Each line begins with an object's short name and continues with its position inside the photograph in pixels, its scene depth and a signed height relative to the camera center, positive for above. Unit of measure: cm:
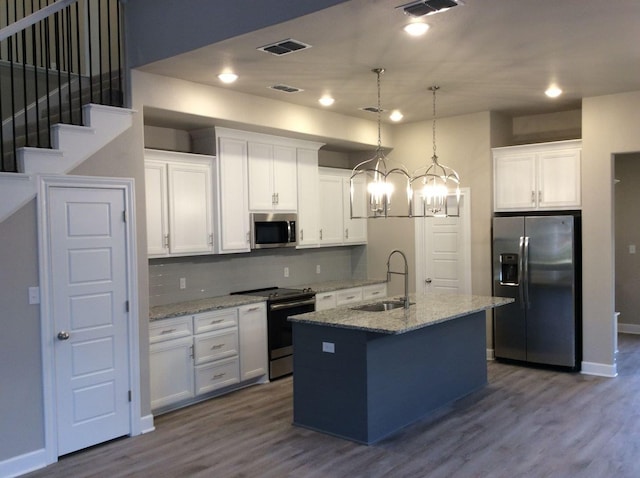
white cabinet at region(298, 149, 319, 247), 661 +41
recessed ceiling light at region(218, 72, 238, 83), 474 +133
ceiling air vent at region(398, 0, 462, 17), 321 +128
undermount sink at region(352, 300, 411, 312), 505 -68
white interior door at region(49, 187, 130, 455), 409 -59
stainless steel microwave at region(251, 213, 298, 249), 607 +3
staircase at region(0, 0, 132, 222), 387 +92
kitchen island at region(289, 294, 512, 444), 425 -110
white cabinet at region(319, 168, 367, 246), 705 +30
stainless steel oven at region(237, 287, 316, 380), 594 -96
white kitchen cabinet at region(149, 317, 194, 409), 489 -112
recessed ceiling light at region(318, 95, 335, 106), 569 +135
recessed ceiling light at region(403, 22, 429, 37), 356 +129
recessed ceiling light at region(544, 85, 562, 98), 546 +134
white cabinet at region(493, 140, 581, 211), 611 +57
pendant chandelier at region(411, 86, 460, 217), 685 +55
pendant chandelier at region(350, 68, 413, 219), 736 +50
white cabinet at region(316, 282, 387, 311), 656 -79
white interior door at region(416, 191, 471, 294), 681 -30
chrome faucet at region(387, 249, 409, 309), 488 -59
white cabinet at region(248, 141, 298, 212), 604 +61
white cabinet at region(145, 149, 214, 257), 517 +30
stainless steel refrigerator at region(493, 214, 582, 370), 606 -66
